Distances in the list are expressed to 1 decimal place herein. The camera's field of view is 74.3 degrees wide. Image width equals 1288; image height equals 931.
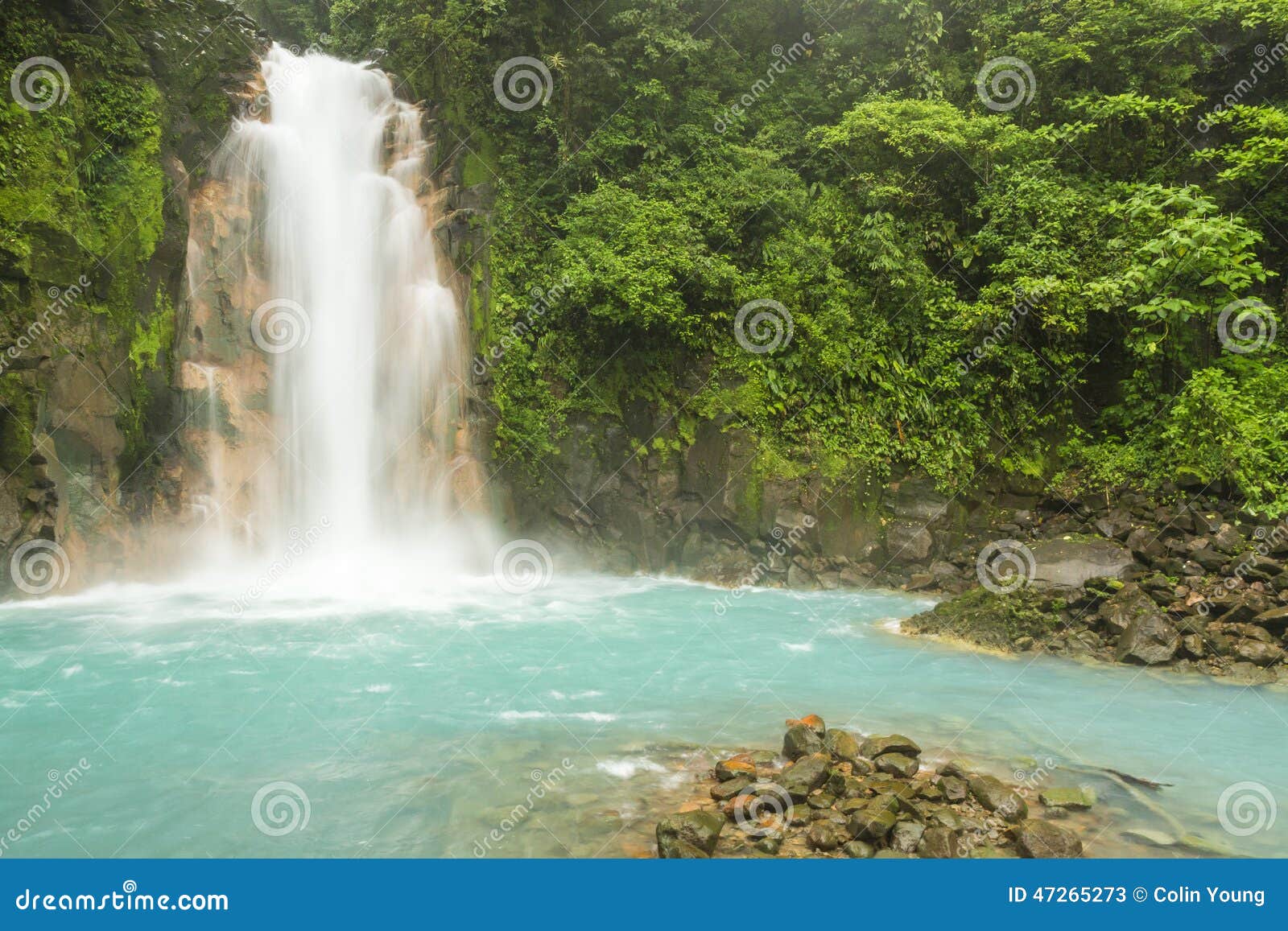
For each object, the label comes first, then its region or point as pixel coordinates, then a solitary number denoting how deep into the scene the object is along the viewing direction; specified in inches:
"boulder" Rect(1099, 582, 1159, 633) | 400.5
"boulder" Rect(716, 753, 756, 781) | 253.7
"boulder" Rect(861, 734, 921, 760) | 264.4
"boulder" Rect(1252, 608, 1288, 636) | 387.5
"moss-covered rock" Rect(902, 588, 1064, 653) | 418.0
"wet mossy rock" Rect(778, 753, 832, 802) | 235.9
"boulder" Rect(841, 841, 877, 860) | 208.1
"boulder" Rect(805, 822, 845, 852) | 212.0
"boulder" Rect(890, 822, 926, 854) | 208.5
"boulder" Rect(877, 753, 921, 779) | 251.9
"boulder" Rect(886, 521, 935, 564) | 564.4
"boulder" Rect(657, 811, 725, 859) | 203.8
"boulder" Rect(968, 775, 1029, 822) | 228.7
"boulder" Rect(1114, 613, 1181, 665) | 382.6
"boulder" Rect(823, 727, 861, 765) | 263.6
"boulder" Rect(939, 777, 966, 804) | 237.3
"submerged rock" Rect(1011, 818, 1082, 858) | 205.6
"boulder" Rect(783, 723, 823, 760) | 266.2
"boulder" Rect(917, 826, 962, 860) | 204.2
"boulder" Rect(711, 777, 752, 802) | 240.2
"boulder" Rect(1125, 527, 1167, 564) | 458.0
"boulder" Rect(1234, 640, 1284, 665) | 373.1
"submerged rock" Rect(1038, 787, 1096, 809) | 239.8
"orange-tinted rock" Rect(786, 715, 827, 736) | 280.6
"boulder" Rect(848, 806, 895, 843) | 212.7
